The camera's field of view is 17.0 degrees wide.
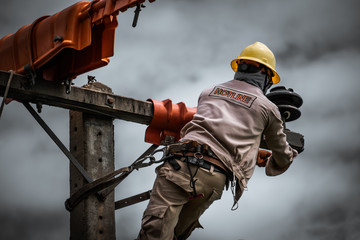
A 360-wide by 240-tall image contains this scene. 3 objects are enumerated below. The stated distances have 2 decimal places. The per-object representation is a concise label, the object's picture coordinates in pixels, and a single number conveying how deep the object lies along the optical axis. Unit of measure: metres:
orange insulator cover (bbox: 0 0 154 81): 10.33
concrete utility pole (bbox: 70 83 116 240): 11.23
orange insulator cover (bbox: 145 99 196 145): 12.28
